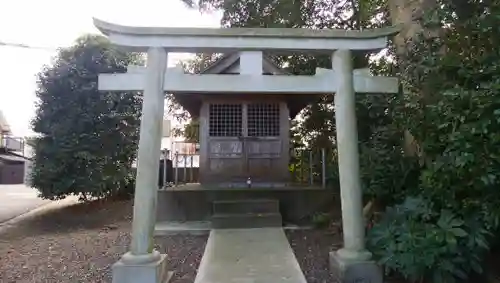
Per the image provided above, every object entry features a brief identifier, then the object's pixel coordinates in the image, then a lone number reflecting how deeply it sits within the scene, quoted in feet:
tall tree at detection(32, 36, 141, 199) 32.89
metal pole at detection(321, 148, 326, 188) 30.72
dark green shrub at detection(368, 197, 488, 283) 13.02
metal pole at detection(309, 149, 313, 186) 33.41
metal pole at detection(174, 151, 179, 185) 33.51
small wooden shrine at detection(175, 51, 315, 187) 33.32
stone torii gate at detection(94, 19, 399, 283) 15.35
